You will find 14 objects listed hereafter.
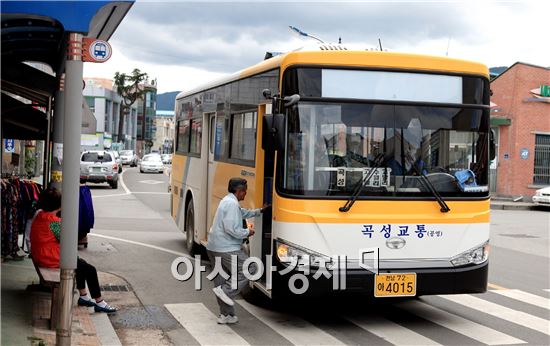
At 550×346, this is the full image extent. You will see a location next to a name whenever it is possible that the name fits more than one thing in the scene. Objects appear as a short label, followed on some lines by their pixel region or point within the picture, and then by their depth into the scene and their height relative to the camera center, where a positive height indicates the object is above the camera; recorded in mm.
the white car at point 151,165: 51031 -883
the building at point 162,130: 171500 +5887
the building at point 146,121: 142875 +6574
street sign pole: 6426 -101
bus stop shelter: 6184 +1138
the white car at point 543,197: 29672 -1253
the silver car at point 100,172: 33094 -964
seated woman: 7789 -910
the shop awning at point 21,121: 12328 +506
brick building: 33344 +1678
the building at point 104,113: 88938 +5247
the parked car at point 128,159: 74875 -727
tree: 104938 +9501
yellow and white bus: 7500 -115
